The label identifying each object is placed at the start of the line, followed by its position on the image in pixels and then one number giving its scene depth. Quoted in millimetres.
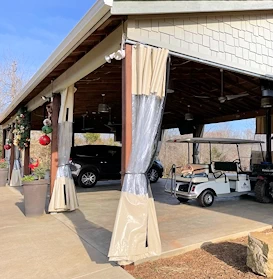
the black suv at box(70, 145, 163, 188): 9906
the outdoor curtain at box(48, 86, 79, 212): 5602
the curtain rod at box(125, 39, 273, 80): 3492
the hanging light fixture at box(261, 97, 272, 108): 6551
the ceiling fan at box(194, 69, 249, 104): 6716
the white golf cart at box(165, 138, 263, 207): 6340
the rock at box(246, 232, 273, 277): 2784
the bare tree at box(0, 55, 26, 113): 22172
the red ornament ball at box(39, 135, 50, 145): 6333
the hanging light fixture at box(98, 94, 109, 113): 8133
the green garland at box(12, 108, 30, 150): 8719
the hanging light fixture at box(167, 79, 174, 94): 6298
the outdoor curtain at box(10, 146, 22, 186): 10211
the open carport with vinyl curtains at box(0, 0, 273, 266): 3203
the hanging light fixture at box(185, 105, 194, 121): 10211
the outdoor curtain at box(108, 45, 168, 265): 2934
